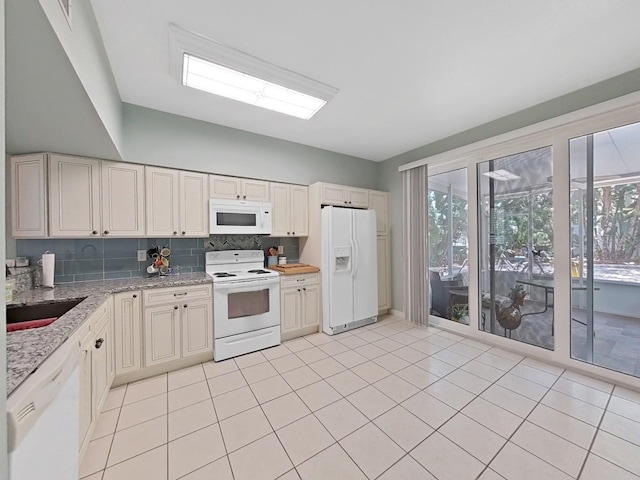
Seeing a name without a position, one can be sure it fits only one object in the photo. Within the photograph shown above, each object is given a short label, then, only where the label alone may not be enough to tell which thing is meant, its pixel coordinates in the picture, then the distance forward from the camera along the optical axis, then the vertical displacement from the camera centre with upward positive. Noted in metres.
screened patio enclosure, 2.26 -0.09
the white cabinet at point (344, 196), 3.57 +0.64
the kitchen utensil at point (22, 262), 2.17 -0.16
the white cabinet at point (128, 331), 2.22 -0.79
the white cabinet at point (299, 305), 3.22 -0.85
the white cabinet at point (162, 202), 2.61 +0.42
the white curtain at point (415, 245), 3.67 -0.10
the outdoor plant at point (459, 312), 3.41 -1.01
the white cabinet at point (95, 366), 1.50 -0.85
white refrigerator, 3.41 -0.41
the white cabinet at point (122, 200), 2.42 +0.41
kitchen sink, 1.73 -0.49
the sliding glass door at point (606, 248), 2.22 -0.10
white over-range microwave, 2.93 +0.28
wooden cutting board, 3.27 -0.38
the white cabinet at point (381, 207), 4.10 +0.51
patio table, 2.66 -0.53
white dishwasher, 0.66 -0.55
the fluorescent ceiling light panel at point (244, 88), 2.02 +1.35
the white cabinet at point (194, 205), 2.79 +0.40
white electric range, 2.71 -0.74
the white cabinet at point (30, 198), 2.12 +0.38
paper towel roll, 2.22 -0.23
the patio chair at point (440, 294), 3.66 -0.82
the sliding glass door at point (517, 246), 2.71 -0.10
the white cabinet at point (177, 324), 2.38 -0.81
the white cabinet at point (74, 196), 2.20 +0.41
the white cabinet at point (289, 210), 3.42 +0.41
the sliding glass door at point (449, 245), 3.42 -0.10
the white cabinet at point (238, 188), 2.96 +0.64
